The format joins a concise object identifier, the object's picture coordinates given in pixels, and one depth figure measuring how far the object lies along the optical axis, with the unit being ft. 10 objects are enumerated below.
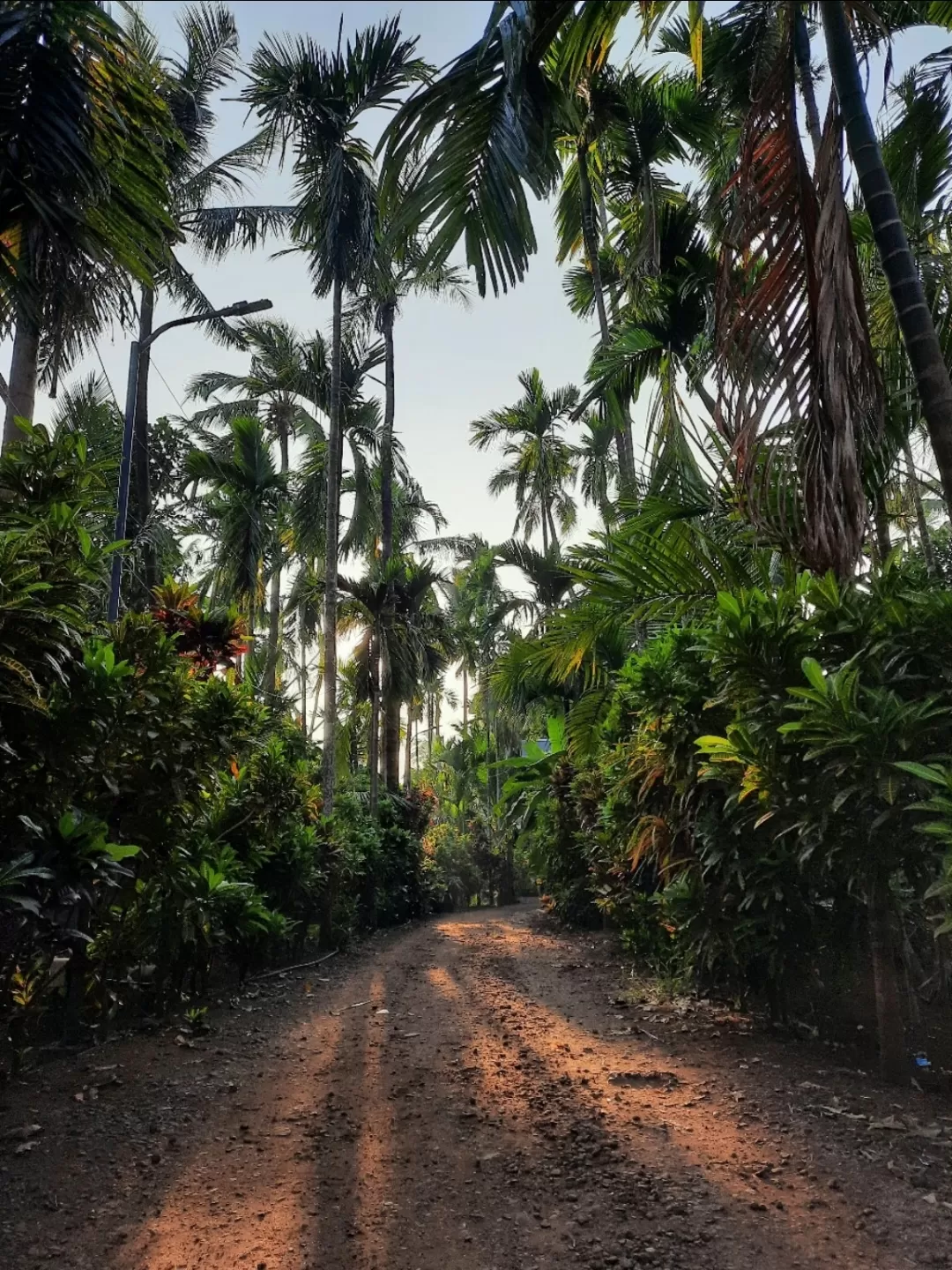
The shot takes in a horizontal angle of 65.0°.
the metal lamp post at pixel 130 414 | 23.11
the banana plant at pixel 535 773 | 41.52
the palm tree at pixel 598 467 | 65.51
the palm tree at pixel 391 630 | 54.85
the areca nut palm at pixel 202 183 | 45.21
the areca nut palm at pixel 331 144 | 41.98
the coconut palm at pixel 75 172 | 10.70
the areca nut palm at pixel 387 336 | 60.70
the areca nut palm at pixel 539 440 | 76.59
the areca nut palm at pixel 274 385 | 53.52
